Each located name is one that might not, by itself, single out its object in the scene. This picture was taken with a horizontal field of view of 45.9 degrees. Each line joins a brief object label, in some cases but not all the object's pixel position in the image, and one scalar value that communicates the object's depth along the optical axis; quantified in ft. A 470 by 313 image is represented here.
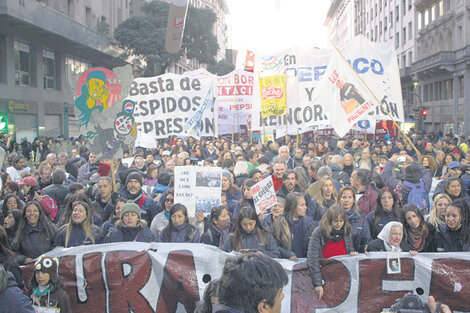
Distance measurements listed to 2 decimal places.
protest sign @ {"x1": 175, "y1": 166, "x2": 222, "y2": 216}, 21.29
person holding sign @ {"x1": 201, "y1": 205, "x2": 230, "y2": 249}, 18.13
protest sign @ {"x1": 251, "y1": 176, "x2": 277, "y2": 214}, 19.36
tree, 120.37
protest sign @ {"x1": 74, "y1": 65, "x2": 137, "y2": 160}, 26.05
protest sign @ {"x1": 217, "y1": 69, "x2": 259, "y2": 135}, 59.18
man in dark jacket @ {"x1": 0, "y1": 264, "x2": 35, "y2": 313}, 10.18
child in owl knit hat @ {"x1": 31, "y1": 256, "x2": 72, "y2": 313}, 13.56
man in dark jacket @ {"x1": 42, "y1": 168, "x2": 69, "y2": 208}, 24.80
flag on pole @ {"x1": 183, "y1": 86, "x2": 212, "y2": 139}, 44.45
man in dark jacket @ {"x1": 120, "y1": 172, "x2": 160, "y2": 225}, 22.07
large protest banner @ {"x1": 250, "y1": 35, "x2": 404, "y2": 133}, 44.52
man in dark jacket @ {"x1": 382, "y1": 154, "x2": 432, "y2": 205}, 23.58
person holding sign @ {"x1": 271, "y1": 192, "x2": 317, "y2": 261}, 18.07
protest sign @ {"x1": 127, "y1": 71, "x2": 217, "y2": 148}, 44.27
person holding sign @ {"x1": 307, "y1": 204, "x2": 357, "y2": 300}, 16.05
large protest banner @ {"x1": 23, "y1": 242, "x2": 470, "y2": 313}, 16.34
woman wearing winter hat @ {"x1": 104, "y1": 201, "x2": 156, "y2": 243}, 18.03
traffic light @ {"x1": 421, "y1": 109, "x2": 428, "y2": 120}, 93.81
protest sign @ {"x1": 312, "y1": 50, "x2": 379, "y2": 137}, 40.06
